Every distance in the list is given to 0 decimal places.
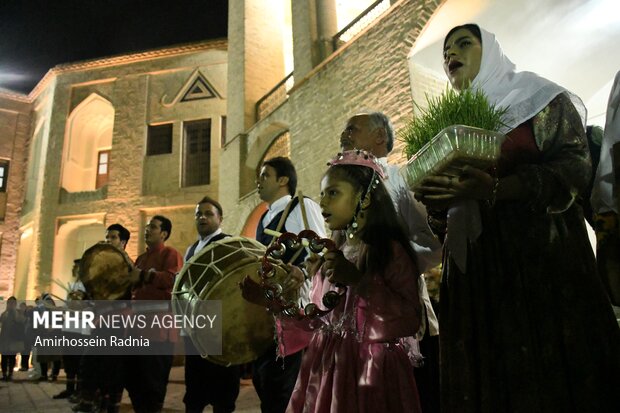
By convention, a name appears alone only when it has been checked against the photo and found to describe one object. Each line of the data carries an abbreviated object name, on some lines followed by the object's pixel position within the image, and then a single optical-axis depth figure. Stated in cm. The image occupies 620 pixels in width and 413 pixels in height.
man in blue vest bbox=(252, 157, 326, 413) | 270
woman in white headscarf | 132
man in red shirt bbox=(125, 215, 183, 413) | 380
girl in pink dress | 170
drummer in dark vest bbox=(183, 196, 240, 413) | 328
